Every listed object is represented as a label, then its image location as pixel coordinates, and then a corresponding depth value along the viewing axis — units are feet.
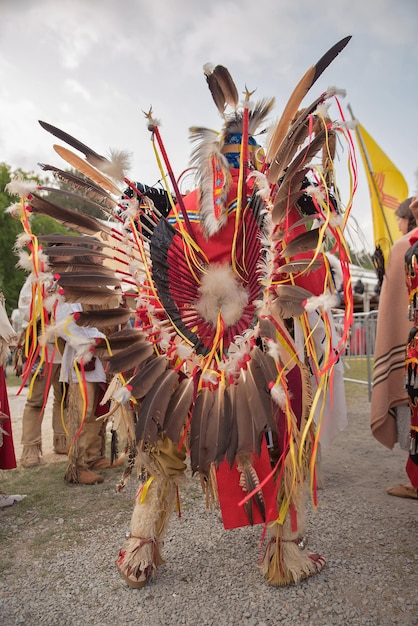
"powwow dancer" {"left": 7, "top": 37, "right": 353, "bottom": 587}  5.51
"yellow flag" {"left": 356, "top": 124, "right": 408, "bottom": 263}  21.95
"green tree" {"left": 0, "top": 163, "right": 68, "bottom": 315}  44.20
